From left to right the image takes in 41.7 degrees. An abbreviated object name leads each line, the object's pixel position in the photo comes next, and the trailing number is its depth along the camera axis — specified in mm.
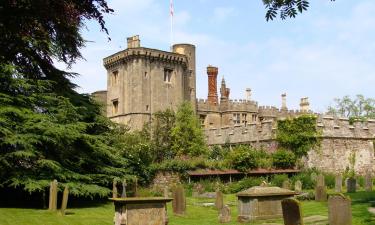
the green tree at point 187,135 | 35875
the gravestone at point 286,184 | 22606
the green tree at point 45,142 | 18719
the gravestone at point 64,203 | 17312
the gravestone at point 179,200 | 16938
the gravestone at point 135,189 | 23094
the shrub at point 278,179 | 26619
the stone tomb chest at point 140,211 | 12500
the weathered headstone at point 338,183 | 23531
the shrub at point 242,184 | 26469
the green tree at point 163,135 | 33969
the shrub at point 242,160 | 28734
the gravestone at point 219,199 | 17903
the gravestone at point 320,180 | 21719
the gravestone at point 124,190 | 19933
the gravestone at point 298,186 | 23928
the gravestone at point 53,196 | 17547
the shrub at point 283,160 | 30344
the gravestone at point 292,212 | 9305
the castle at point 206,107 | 32281
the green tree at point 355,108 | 63688
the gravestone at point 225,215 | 14297
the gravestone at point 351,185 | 22094
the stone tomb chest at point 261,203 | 14180
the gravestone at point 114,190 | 21172
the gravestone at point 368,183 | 23344
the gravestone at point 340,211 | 10203
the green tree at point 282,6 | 8586
